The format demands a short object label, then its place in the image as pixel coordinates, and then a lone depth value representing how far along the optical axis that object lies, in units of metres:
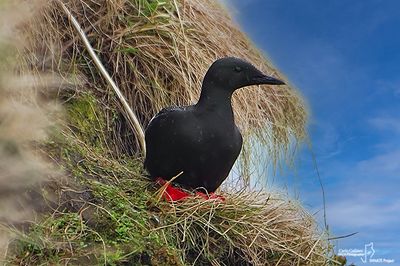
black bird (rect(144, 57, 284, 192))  6.52
